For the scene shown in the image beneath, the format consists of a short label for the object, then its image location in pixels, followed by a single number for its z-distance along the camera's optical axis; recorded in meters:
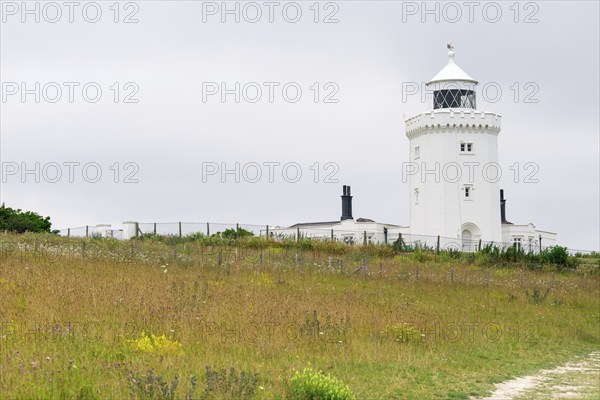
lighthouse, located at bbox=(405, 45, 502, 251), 53.72
